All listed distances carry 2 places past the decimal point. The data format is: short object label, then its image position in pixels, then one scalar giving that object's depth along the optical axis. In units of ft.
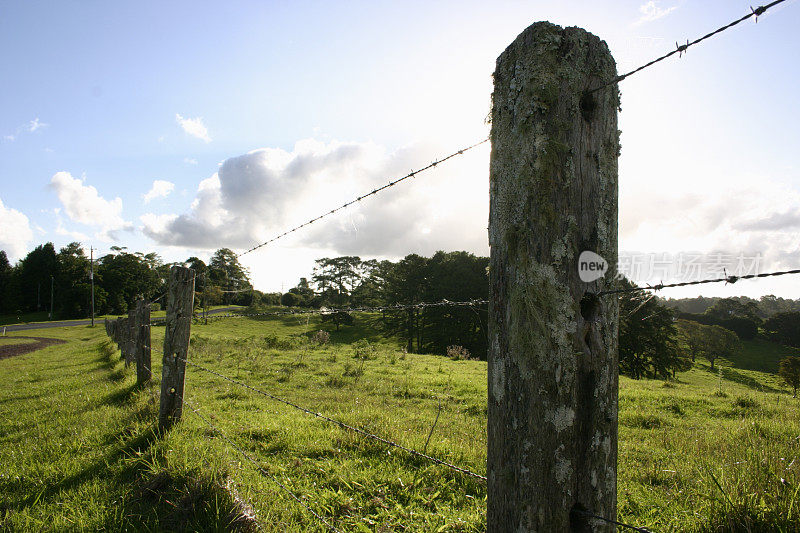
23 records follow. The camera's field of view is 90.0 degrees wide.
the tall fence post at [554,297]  5.10
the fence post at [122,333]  43.59
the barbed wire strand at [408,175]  9.29
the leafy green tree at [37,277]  243.81
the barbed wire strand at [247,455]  12.56
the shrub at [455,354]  59.69
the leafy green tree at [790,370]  64.23
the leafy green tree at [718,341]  129.90
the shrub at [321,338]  74.50
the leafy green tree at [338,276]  203.86
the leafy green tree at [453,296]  123.13
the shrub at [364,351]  57.52
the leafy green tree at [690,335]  127.65
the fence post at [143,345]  24.52
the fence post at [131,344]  37.01
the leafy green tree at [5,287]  241.76
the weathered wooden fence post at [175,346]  16.58
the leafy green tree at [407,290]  139.64
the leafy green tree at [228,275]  246.02
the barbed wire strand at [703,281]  5.85
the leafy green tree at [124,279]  227.81
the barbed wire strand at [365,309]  10.29
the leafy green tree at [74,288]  217.77
